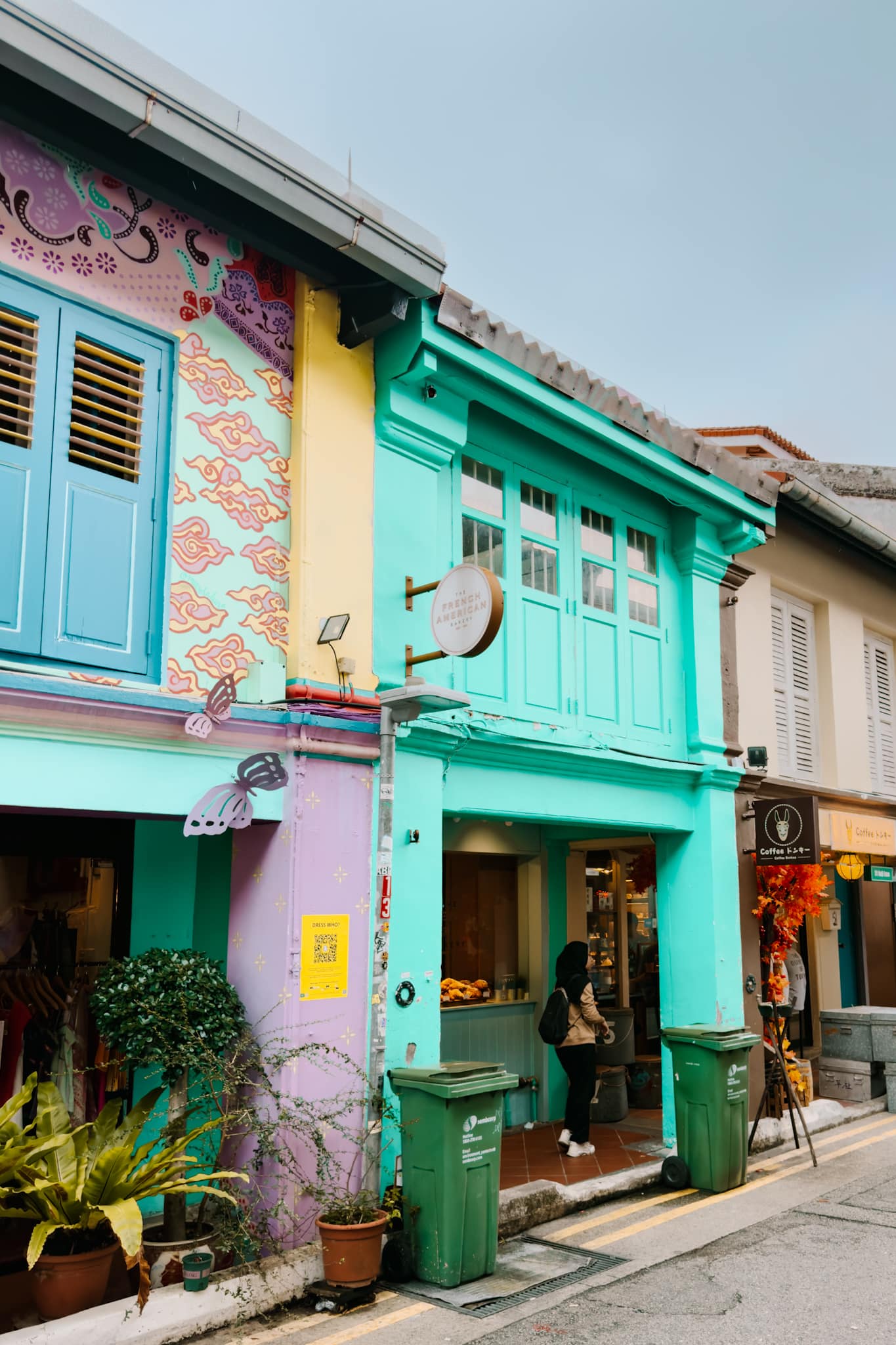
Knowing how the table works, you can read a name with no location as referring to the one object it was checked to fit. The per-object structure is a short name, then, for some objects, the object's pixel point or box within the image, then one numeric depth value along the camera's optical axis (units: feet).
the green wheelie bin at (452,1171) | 20.61
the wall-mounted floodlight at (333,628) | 22.49
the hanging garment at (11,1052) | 22.03
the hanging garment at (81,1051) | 23.20
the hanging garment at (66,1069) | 22.89
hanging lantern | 43.62
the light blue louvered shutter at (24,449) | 19.26
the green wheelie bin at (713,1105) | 27.91
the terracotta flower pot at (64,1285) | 17.39
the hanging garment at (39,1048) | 22.49
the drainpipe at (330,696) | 22.33
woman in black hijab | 31.83
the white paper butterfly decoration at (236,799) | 20.70
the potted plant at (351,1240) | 19.77
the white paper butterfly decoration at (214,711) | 20.47
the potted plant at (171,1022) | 19.33
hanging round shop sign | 21.85
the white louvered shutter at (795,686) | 41.55
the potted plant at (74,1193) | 17.38
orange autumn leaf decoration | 36.11
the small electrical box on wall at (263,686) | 22.49
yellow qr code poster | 21.66
